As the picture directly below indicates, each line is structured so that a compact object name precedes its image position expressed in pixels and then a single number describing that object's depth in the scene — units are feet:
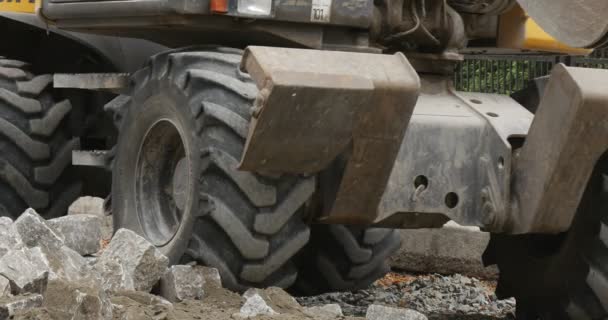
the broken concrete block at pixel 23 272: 35.50
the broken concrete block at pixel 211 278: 41.65
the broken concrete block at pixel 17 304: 32.55
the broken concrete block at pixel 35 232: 41.78
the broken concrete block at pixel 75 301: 32.14
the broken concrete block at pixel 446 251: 62.90
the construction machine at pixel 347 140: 39.52
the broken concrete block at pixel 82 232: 46.80
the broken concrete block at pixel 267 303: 38.37
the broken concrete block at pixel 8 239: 39.40
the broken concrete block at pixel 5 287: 35.22
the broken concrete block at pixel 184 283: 41.17
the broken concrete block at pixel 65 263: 38.81
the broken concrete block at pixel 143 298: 38.34
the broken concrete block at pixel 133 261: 40.57
